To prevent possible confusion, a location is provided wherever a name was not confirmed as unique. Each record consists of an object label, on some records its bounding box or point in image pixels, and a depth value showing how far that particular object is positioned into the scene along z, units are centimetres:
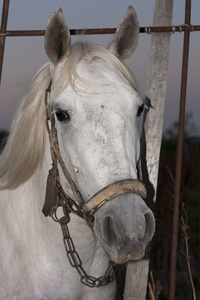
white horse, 219
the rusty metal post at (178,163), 296
